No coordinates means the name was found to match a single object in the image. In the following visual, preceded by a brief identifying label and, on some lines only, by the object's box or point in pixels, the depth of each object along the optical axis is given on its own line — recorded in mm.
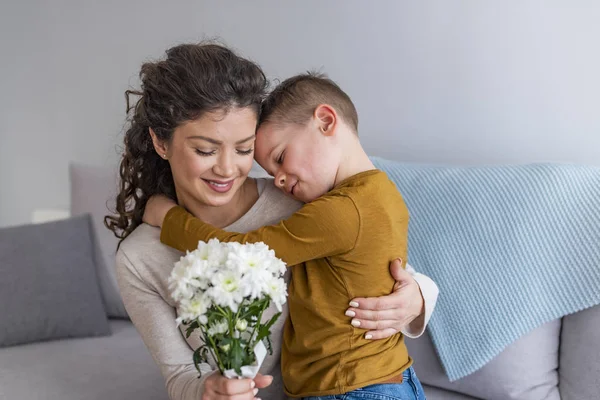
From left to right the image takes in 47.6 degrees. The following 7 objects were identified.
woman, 1409
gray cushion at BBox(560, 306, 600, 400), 1729
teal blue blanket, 1785
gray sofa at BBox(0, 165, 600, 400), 1776
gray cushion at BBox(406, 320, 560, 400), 1828
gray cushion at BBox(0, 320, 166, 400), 2027
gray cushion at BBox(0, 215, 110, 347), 2436
